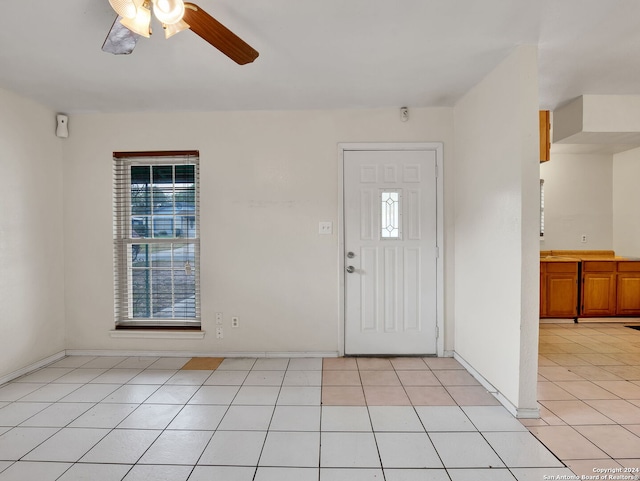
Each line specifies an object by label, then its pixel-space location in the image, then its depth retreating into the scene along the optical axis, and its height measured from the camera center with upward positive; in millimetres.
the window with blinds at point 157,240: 3391 -64
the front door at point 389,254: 3277 -206
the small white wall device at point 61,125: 3252 +1049
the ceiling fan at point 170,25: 1421 +951
